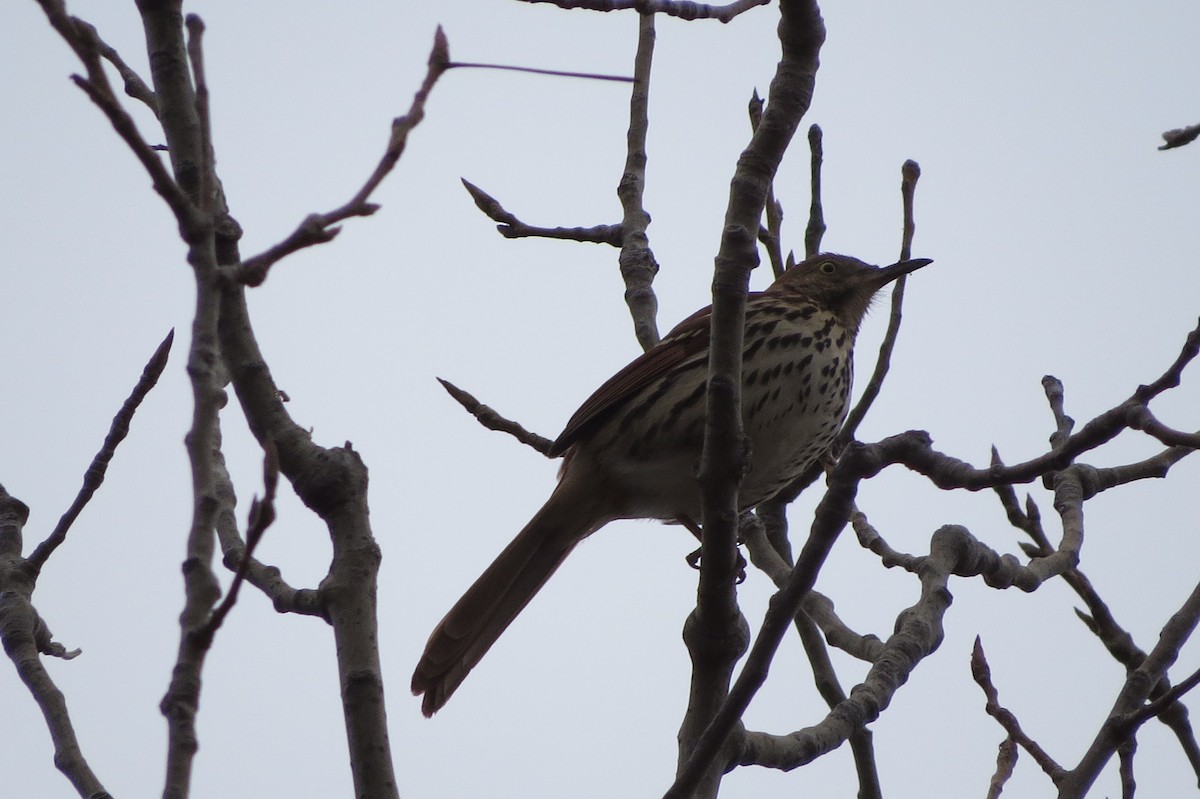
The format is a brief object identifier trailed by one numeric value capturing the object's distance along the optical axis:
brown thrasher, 9.42
